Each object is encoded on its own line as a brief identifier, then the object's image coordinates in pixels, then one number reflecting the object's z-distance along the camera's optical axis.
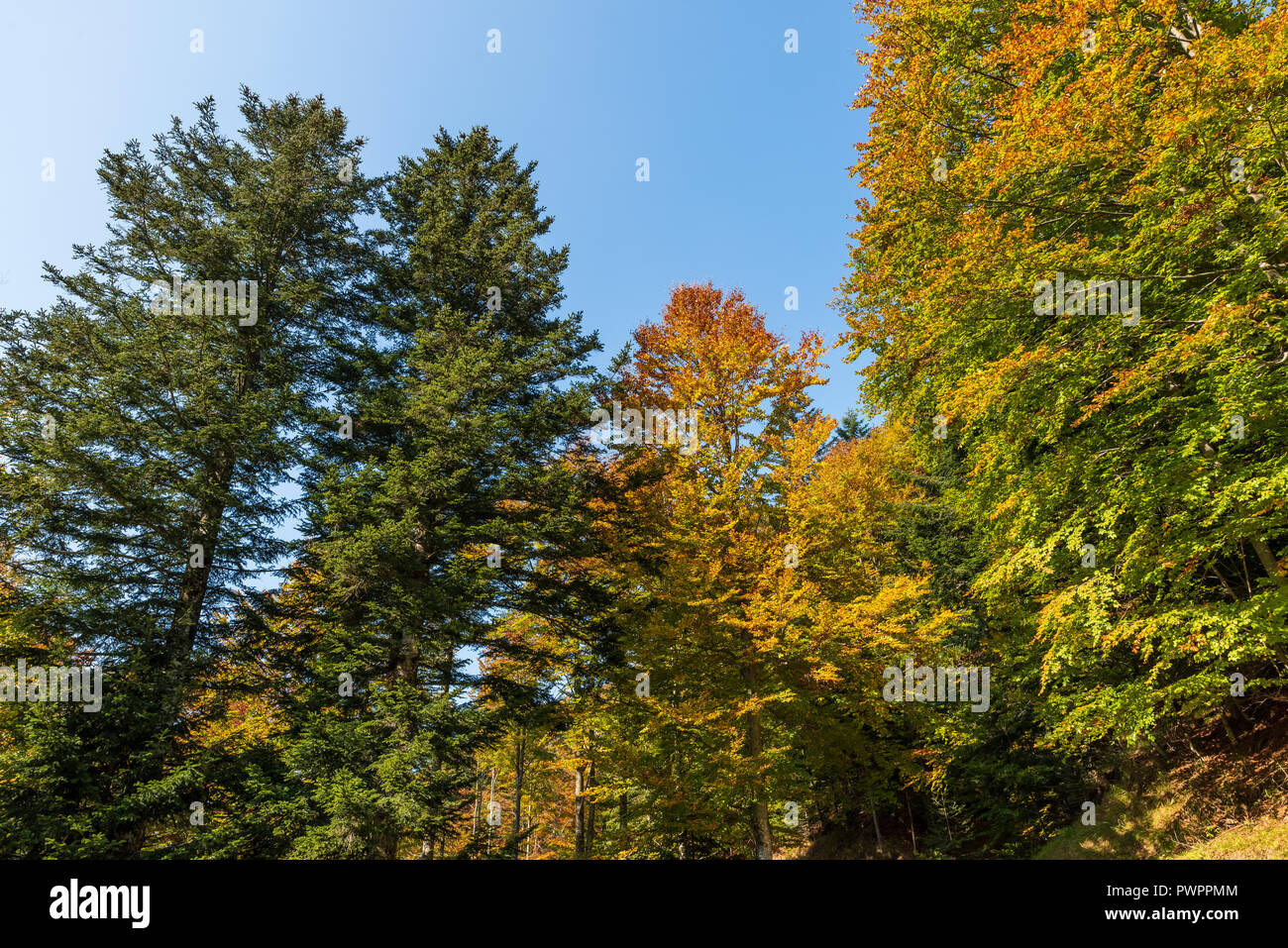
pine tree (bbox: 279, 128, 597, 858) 10.12
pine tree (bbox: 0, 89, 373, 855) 10.51
